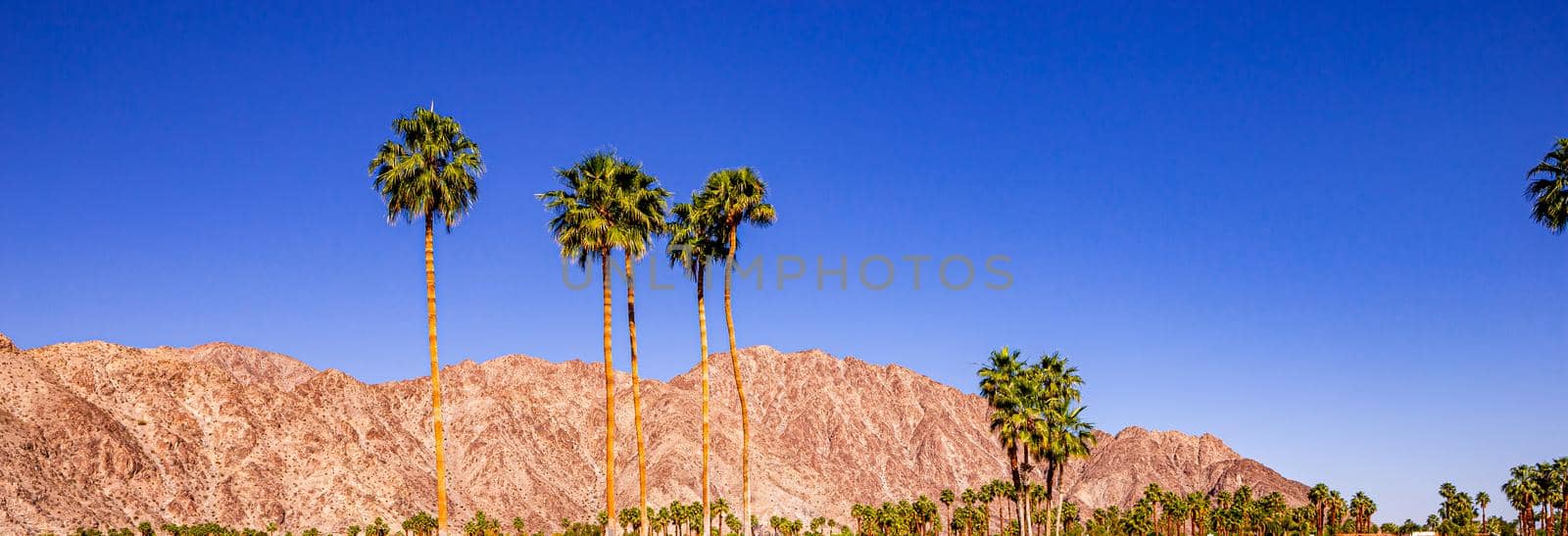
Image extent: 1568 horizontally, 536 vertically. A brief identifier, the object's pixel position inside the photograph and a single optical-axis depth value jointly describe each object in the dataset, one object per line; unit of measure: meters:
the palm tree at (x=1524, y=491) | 114.94
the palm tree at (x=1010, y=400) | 56.56
